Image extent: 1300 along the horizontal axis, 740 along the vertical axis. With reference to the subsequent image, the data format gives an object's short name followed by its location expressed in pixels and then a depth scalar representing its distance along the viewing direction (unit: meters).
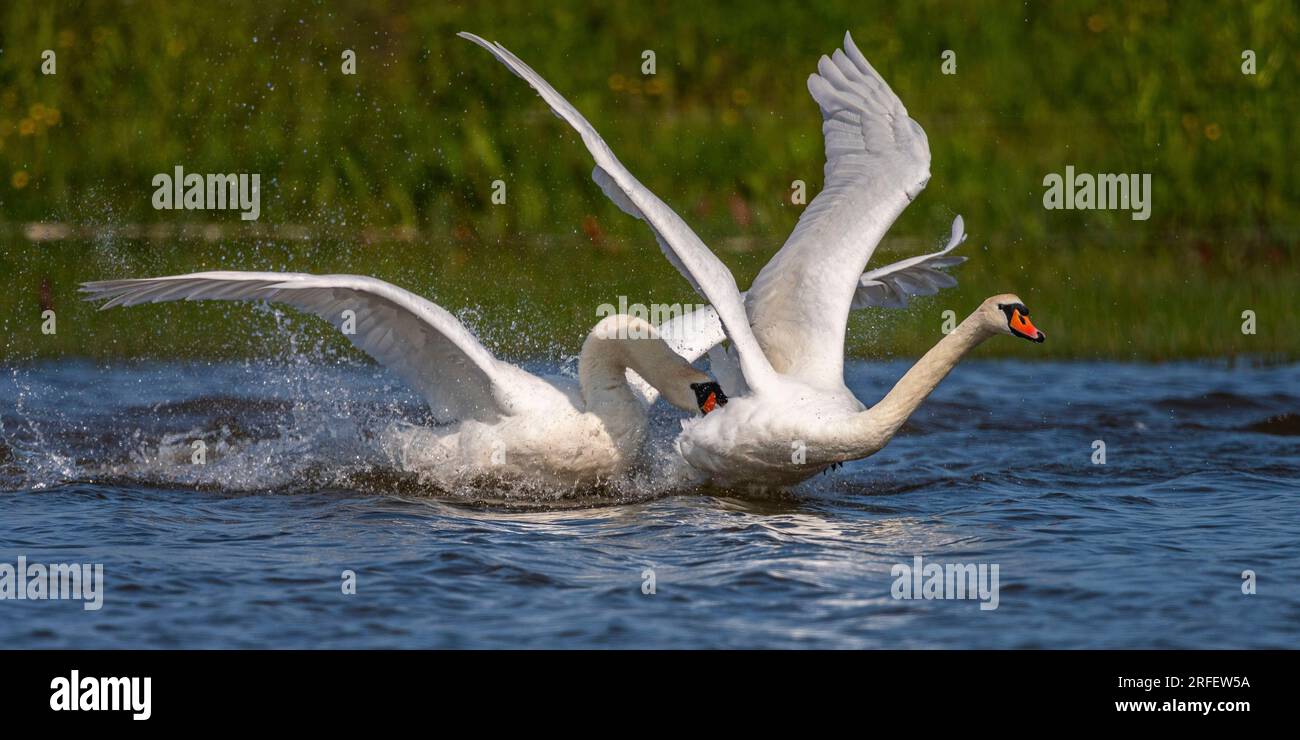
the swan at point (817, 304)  15.95
